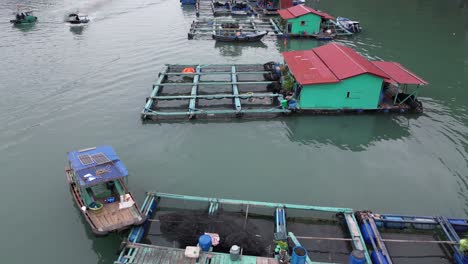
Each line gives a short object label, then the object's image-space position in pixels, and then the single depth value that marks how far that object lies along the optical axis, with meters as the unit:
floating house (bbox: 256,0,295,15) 51.97
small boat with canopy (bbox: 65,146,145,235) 13.83
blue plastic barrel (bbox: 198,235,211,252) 12.80
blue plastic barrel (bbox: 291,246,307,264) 11.52
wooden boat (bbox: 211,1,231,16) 54.19
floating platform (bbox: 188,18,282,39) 42.84
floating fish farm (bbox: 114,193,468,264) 13.20
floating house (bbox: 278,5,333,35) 40.53
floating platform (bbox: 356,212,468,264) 13.89
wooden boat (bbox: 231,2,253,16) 52.44
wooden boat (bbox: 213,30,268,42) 39.28
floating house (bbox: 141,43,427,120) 23.41
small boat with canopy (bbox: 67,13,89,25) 46.89
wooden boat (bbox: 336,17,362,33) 43.50
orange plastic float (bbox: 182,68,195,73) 29.70
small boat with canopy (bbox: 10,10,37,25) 46.53
